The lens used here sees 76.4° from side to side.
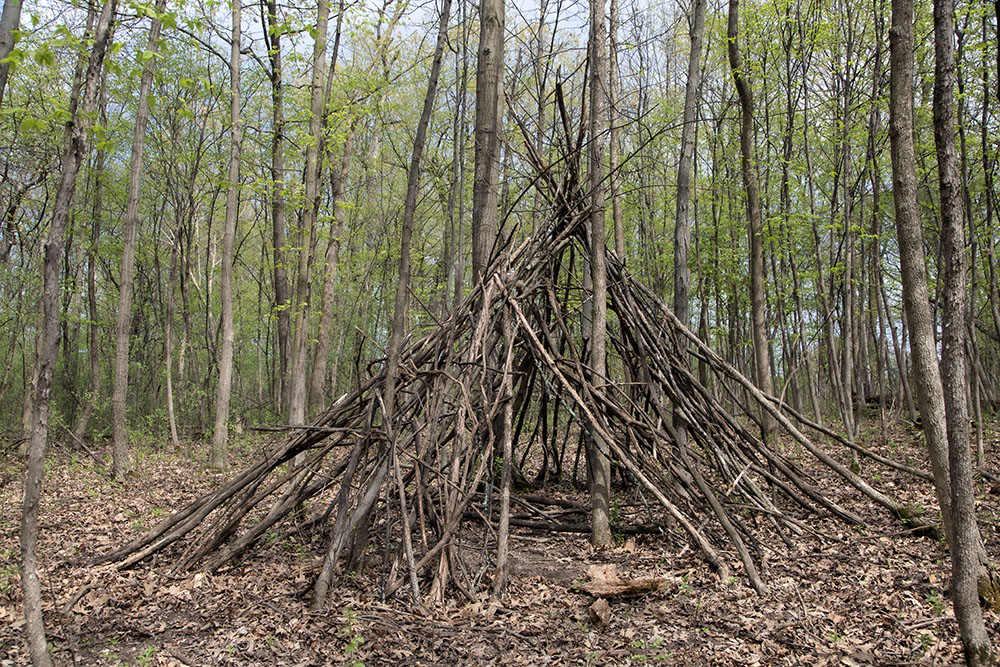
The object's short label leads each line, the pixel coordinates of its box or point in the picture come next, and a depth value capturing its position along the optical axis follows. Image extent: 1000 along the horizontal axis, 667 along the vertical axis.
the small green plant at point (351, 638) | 3.54
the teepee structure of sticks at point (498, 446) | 4.57
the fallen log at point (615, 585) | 4.14
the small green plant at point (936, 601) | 3.78
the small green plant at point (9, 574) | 4.39
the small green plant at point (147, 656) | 3.57
